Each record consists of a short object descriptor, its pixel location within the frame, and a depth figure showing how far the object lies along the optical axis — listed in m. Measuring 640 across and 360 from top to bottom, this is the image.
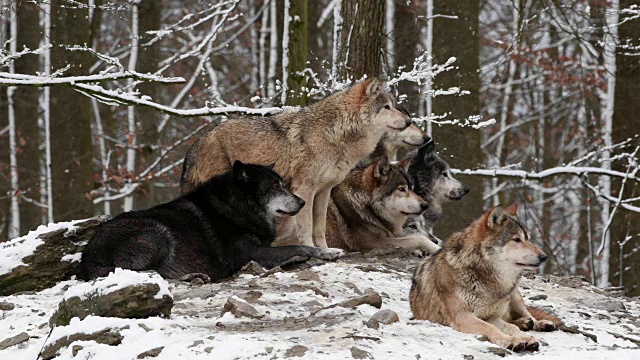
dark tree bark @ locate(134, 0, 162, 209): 37.13
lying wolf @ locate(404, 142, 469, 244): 21.25
